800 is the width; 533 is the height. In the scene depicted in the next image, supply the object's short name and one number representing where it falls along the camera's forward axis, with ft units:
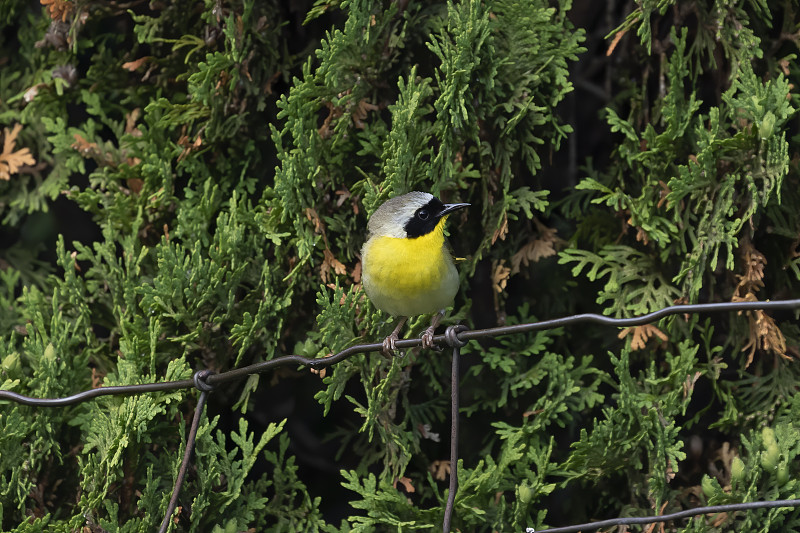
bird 20.07
